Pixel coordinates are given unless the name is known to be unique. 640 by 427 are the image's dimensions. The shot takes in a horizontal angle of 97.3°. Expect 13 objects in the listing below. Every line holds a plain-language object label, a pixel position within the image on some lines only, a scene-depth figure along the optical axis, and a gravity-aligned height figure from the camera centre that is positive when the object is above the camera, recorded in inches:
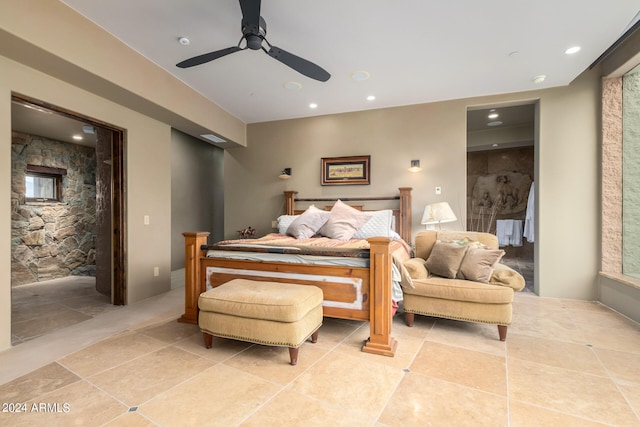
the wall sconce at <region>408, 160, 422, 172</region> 165.2 +25.5
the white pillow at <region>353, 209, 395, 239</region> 146.7 -9.1
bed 86.0 -21.0
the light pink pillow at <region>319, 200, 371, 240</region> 147.3 -7.1
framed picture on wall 178.1 +25.6
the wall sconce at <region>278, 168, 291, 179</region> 193.0 +24.8
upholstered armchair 93.6 -26.6
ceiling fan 77.9 +50.5
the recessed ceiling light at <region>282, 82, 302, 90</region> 141.2 +63.6
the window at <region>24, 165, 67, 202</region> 177.5 +18.3
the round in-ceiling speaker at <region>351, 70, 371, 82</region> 130.9 +63.9
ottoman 76.3 -29.2
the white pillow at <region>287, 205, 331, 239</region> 153.7 -7.9
